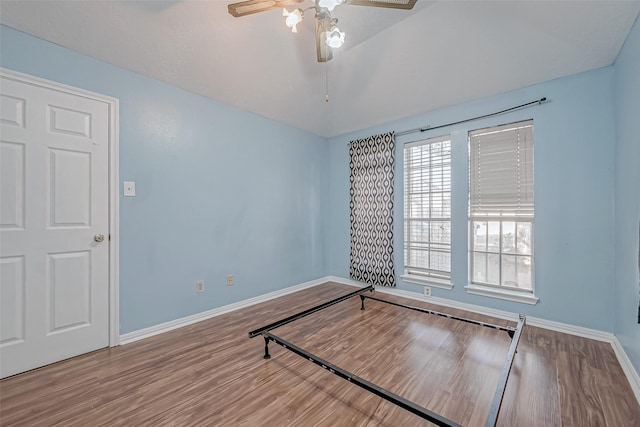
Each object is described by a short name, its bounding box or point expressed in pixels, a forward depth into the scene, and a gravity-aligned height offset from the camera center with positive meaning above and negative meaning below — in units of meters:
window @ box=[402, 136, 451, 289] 3.54 +0.04
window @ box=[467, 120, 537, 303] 2.94 +0.05
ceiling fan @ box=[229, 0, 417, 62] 1.54 +1.27
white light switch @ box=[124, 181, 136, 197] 2.54 +0.24
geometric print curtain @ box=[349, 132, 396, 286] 3.96 +0.08
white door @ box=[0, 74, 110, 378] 1.98 -0.11
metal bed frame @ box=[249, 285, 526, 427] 1.24 -1.00
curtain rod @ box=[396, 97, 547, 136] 2.80 +1.21
